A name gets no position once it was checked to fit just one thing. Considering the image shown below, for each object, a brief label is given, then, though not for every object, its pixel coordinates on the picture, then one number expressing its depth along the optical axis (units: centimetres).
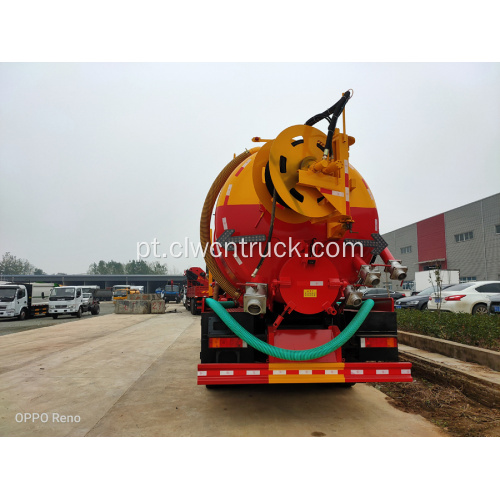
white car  1121
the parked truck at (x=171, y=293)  4044
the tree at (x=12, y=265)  10484
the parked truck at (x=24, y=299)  1920
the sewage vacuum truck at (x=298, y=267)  373
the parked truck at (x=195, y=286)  1980
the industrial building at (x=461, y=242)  2883
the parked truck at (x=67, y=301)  2089
